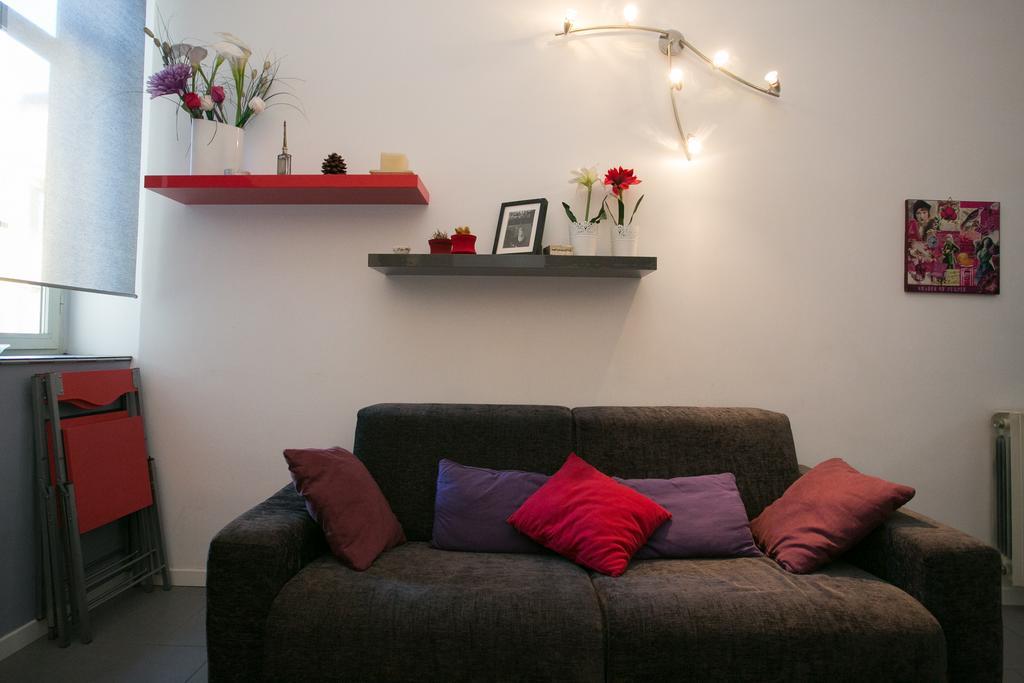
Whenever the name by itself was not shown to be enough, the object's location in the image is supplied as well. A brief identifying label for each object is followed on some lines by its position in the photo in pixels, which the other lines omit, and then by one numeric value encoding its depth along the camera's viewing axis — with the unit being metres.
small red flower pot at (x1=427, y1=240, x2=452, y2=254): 2.38
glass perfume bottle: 2.47
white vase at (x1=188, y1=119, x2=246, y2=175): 2.44
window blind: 2.04
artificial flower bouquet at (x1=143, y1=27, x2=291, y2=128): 2.38
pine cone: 2.42
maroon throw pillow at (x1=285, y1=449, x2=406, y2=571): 1.82
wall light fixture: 2.56
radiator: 2.42
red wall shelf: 2.35
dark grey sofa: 1.49
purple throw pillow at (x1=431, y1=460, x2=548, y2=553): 2.01
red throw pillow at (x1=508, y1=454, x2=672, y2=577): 1.83
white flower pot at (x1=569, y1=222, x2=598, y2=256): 2.40
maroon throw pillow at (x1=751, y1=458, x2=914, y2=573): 1.80
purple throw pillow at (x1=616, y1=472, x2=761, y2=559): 1.96
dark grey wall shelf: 2.32
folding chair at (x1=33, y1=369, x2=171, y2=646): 2.08
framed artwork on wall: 2.55
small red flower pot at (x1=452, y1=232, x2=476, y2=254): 2.38
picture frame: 2.46
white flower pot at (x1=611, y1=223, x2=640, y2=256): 2.41
